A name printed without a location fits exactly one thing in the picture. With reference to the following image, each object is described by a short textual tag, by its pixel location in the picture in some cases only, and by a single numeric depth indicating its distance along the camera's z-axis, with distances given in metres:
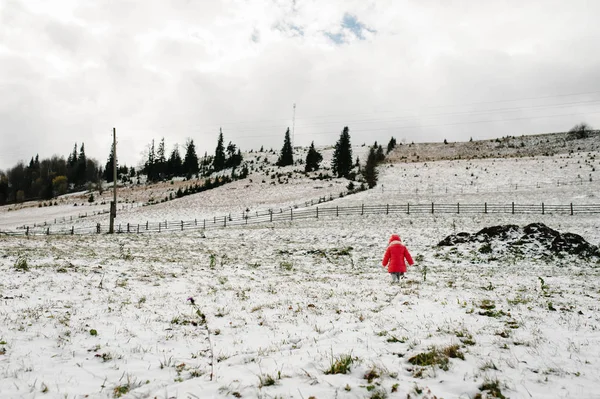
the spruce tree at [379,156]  70.75
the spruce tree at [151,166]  94.82
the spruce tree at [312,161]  68.25
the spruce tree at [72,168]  103.18
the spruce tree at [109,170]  100.56
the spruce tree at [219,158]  91.81
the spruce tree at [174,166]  97.00
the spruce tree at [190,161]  94.72
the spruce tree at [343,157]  63.60
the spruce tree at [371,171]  51.44
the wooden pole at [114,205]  27.73
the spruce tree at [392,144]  88.69
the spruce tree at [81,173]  101.26
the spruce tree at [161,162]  96.19
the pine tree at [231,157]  90.78
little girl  10.18
